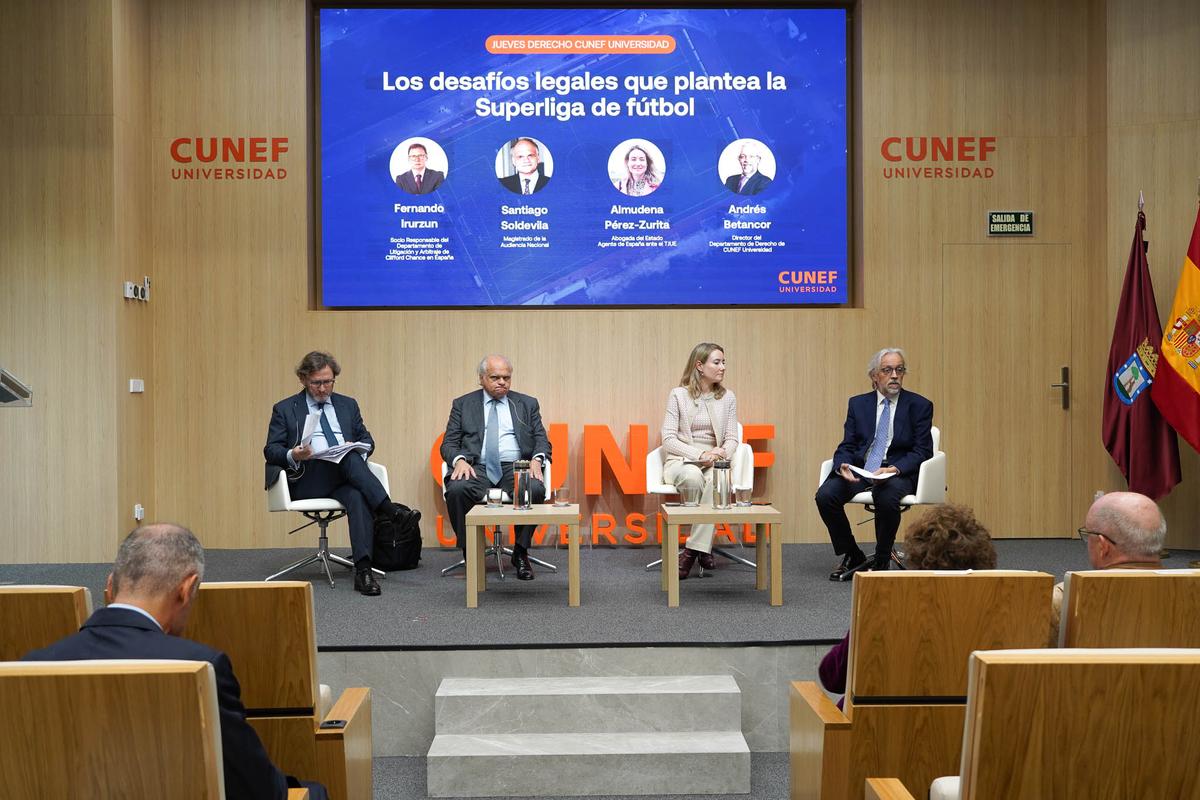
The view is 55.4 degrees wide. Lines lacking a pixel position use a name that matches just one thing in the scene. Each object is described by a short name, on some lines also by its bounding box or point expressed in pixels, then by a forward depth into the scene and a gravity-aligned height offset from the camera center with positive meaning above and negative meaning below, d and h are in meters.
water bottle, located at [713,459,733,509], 5.66 -0.46
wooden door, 7.51 +0.05
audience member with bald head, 2.73 -0.35
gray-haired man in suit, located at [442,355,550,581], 6.43 -0.21
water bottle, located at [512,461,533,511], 5.65 -0.46
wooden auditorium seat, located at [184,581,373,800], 2.67 -0.66
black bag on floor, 6.31 -0.81
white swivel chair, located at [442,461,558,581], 6.28 -0.86
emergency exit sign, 7.51 +1.10
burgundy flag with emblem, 6.90 -0.01
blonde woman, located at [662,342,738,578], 6.48 -0.15
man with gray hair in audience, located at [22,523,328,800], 1.93 -0.41
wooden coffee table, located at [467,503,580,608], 5.41 -0.62
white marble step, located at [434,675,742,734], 4.25 -1.18
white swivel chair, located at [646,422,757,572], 6.60 -0.45
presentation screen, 7.43 +1.55
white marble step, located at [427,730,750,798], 3.99 -1.33
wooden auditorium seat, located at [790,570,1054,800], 2.61 -0.64
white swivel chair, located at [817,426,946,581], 6.10 -0.49
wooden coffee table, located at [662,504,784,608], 5.37 -0.62
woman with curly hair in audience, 2.87 -0.38
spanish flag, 6.65 +0.17
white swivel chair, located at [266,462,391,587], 5.94 -0.58
